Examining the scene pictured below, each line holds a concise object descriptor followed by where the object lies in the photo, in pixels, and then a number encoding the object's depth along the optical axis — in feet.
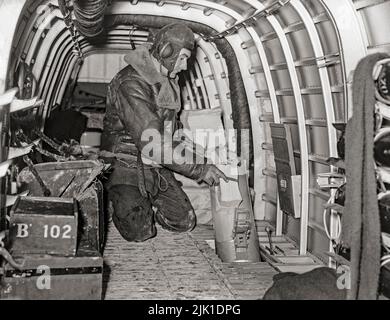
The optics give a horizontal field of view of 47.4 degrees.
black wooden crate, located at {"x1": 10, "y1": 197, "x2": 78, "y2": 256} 8.71
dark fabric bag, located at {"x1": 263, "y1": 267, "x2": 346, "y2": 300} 8.48
